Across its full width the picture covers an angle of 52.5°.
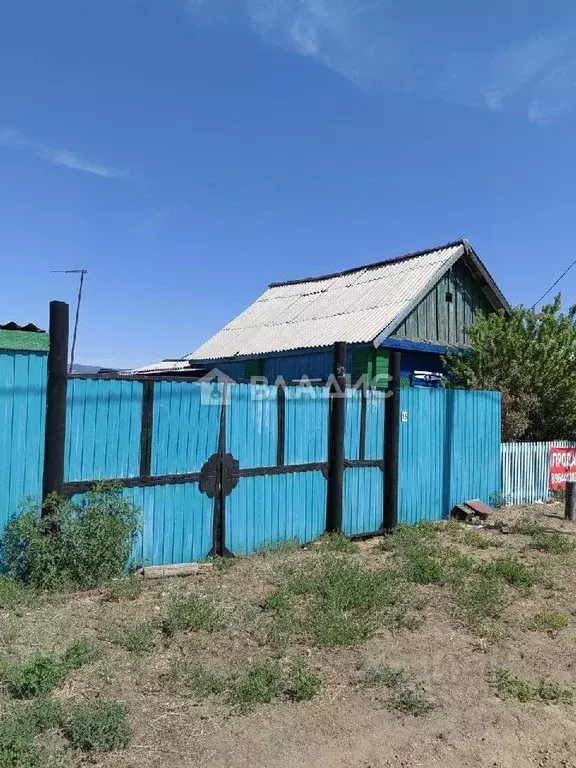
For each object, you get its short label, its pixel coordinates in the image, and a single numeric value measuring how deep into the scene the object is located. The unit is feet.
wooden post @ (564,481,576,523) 33.40
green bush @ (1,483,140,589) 17.34
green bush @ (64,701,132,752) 10.05
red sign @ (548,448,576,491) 39.75
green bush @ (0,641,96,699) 11.69
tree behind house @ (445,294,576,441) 40.19
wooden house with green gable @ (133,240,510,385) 44.21
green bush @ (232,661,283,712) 11.75
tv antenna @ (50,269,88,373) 101.18
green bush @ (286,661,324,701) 12.00
